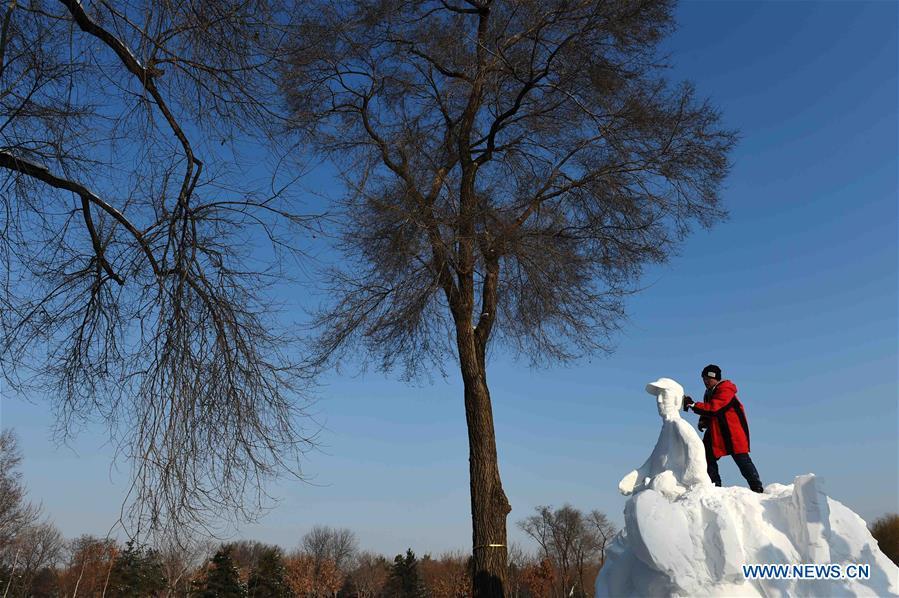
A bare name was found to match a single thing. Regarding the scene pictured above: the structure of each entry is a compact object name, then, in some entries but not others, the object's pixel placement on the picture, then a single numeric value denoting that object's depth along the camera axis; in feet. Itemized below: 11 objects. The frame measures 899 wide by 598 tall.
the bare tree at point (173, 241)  14.26
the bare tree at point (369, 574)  187.32
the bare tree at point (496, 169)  31.71
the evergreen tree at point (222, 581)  130.62
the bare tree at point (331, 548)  209.36
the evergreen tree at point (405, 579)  163.12
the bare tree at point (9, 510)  90.27
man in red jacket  20.76
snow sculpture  16.08
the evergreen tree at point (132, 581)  129.80
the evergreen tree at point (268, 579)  146.20
